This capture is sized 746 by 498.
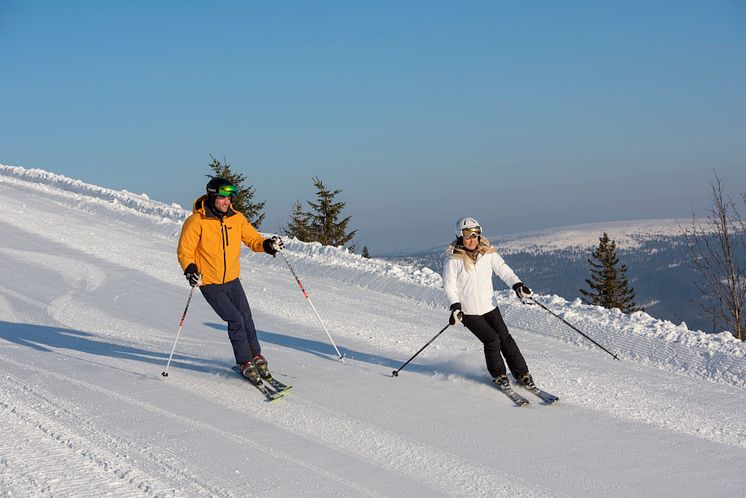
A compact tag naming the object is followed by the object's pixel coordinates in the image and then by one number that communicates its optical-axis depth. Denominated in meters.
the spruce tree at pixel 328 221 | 44.25
